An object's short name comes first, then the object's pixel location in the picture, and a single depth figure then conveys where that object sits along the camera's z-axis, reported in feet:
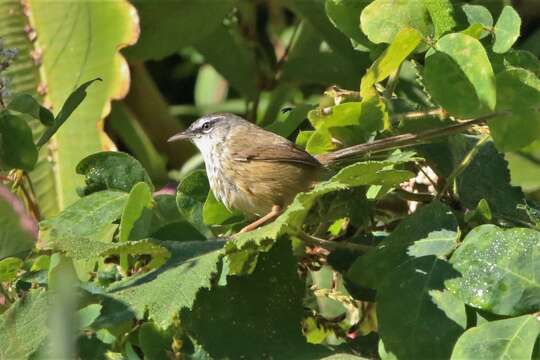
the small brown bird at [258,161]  15.63
